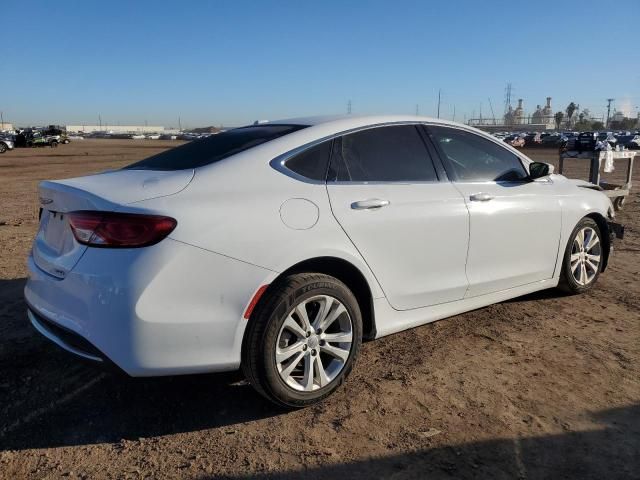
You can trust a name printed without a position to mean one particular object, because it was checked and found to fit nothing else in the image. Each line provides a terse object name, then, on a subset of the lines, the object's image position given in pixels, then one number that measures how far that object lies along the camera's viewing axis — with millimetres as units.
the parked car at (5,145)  38016
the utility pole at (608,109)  145250
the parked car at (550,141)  59728
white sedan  2637
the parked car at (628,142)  43319
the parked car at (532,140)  62250
